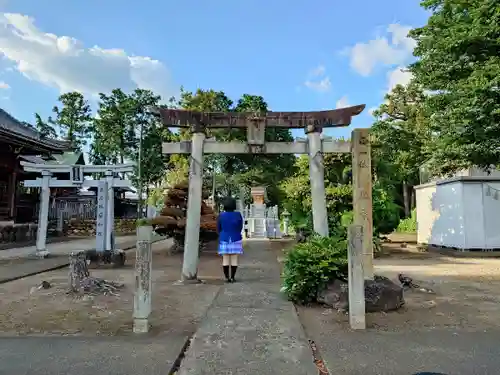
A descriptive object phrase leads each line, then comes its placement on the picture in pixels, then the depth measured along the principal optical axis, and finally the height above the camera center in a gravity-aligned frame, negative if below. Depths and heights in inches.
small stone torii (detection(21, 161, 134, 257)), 469.1 +48.1
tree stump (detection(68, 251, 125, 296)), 282.0 -38.9
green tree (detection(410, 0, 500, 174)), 407.8 +168.6
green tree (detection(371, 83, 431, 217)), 1101.7 +255.3
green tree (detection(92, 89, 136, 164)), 1549.0 +367.3
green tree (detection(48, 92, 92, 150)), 1704.0 +438.5
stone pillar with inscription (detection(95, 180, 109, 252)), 463.8 +10.1
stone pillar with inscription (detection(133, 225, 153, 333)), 188.5 -25.1
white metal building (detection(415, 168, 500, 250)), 592.1 +23.8
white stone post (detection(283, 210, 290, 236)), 1141.7 +14.0
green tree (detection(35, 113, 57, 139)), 1669.5 +387.1
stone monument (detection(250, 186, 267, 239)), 1026.8 +21.7
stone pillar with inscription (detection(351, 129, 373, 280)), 246.4 +20.7
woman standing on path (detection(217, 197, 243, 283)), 321.1 -5.6
